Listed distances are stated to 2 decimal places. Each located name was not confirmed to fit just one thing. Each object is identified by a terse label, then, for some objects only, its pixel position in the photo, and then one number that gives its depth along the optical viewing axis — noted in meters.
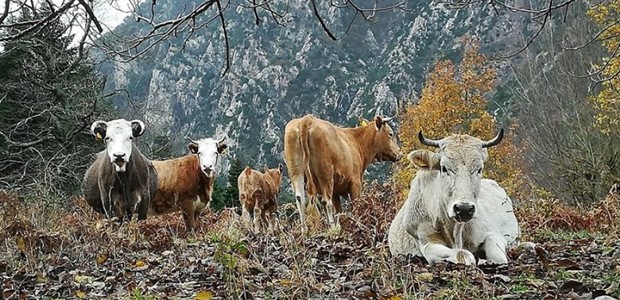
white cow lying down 5.69
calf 15.40
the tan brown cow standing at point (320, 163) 10.96
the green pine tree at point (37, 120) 18.39
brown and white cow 13.48
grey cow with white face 10.57
